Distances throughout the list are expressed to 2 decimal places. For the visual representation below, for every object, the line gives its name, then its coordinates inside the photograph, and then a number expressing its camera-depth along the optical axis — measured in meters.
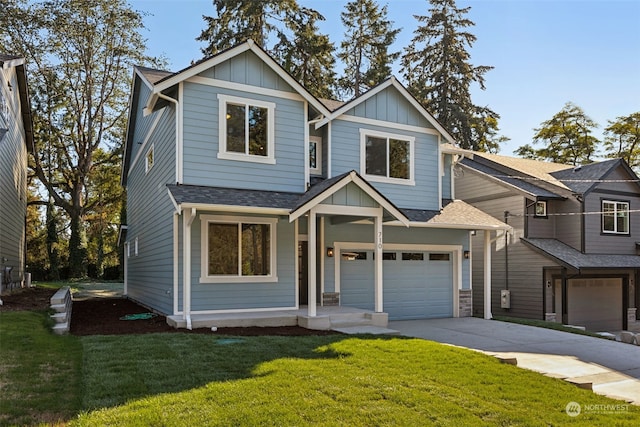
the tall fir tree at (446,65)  31.78
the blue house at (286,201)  10.70
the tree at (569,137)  32.97
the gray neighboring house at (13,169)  12.73
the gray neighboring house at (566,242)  17.75
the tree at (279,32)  26.77
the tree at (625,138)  31.91
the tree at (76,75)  26.56
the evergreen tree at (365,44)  30.94
